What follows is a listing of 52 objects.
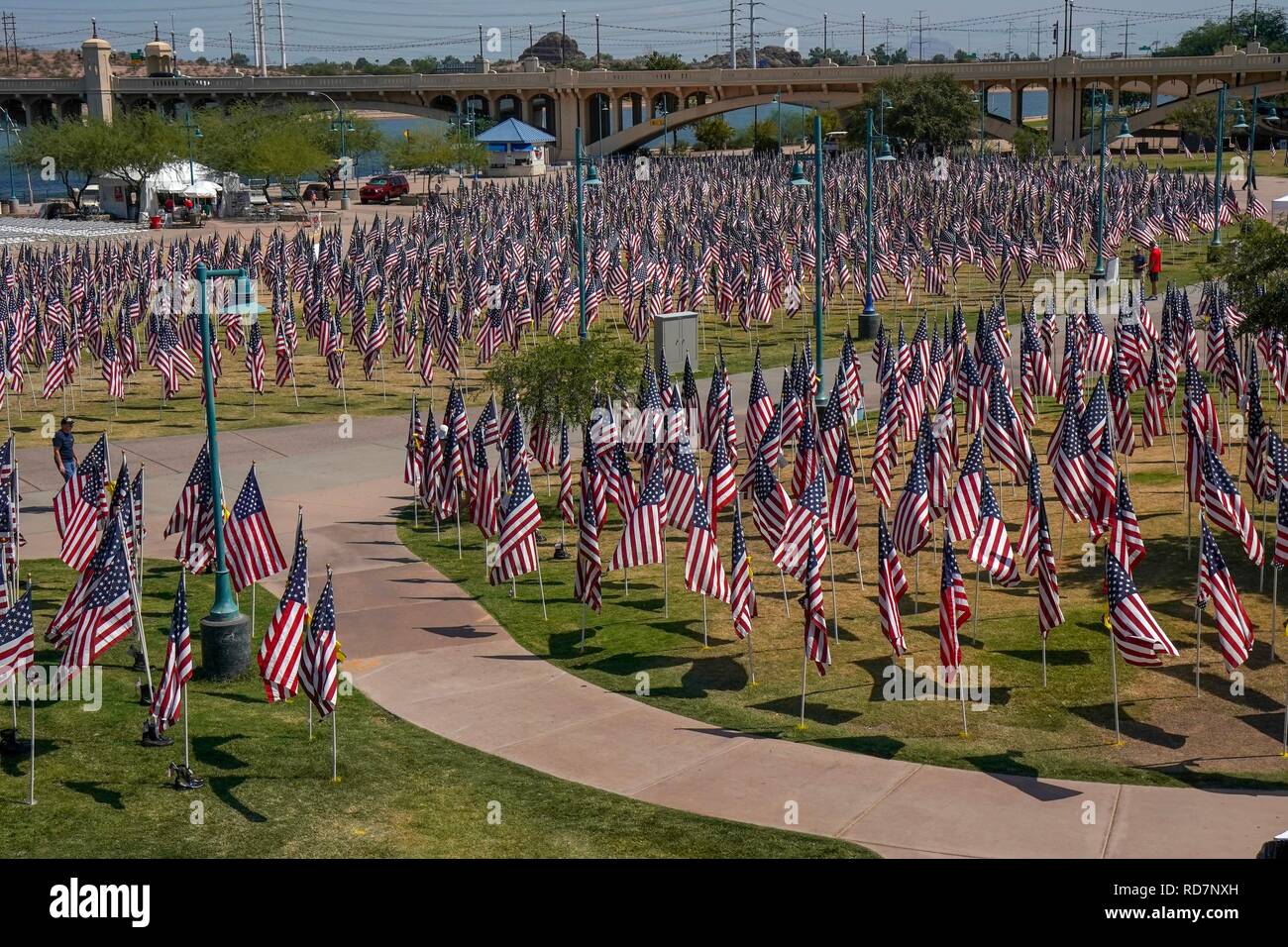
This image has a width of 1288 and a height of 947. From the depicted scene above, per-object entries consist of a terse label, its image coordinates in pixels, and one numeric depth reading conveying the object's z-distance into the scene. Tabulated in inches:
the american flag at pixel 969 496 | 843.4
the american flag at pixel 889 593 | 726.5
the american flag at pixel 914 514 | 845.8
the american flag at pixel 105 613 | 673.0
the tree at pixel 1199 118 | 4493.1
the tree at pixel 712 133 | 6023.6
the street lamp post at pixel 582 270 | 1310.5
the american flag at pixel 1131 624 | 671.1
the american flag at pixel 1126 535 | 766.5
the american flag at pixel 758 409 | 1067.9
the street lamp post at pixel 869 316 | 1718.8
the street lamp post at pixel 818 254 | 1123.3
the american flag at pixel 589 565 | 811.4
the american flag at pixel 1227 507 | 813.2
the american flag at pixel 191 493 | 885.2
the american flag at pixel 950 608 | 692.1
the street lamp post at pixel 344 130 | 3807.1
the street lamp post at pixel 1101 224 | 1873.8
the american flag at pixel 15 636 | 636.7
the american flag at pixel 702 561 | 781.3
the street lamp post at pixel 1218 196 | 2340.7
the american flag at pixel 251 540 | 804.0
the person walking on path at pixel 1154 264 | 1999.3
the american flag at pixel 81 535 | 852.0
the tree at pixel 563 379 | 1109.1
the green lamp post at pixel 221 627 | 766.5
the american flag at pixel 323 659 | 646.5
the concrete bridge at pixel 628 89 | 4995.1
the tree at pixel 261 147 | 3693.4
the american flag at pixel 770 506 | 863.1
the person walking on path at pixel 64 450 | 1000.2
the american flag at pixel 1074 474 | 895.7
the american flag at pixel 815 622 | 708.0
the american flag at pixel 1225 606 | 684.7
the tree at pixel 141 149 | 3570.4
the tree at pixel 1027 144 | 4365.2
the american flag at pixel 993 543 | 788.0
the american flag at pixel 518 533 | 834.8
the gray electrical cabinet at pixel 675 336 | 1376.7
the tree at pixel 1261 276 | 1023.0
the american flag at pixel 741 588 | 748.6
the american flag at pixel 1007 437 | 994.7
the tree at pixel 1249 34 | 7239.2
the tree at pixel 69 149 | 3582.7
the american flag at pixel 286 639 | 662.5
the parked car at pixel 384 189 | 3993.6
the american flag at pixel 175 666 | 639.1
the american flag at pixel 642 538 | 839.1
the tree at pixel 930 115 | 4411.9
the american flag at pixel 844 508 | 867.4
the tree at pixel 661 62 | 6884.8
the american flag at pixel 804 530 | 770.8
